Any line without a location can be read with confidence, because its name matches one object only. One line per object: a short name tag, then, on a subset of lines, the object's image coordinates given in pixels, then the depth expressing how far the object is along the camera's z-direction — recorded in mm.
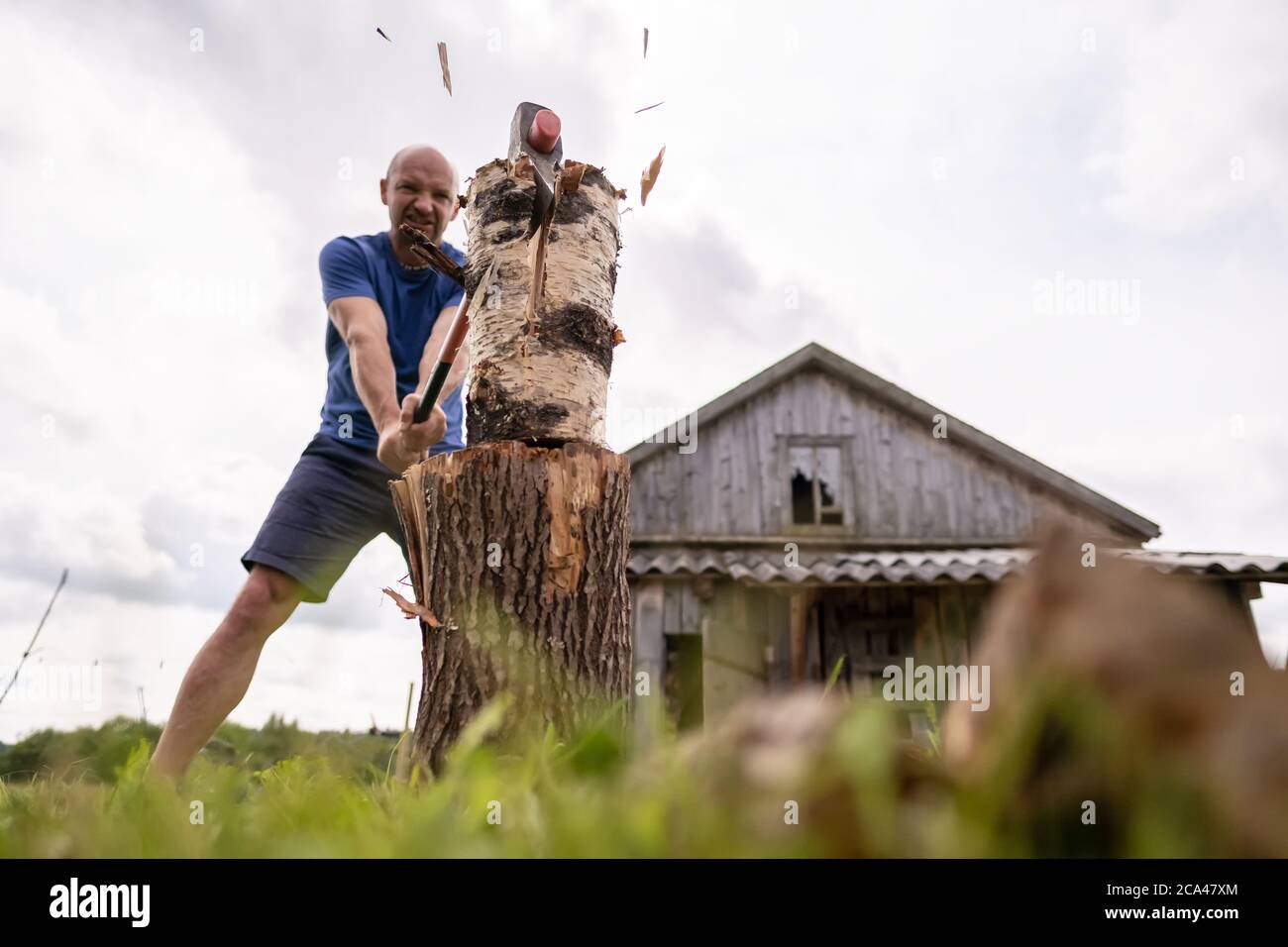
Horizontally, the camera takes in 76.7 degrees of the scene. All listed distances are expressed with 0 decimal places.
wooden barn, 9852
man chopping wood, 3260
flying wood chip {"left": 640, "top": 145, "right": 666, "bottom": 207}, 3018
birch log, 2568
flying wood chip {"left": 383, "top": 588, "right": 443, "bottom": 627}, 2223
